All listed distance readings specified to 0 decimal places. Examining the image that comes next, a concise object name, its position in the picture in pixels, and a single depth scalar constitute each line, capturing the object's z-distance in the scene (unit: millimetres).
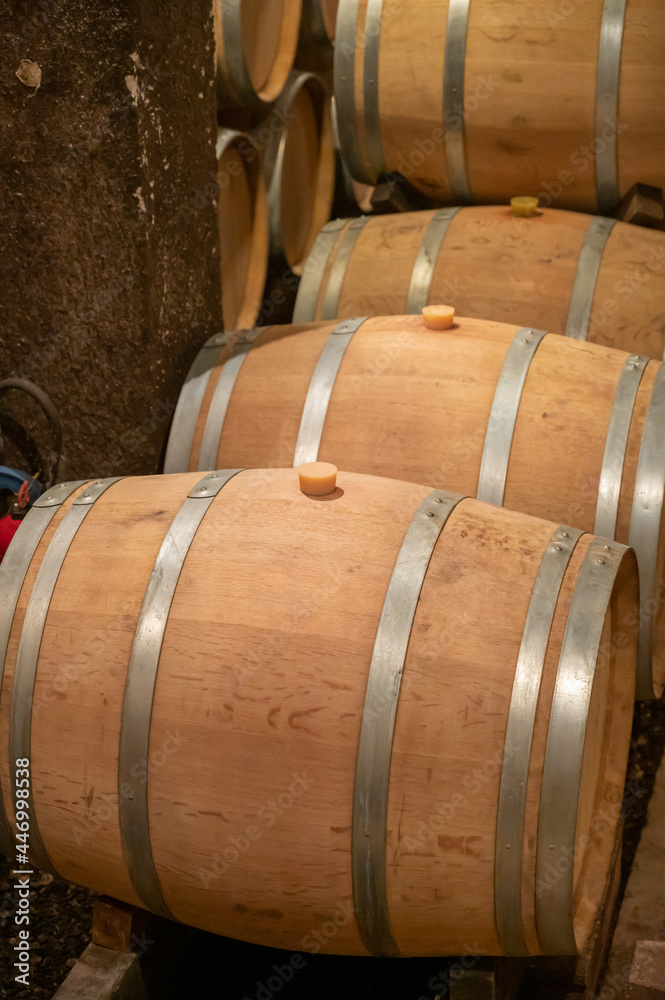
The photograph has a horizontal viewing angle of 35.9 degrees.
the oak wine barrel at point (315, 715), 1760
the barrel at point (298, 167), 4477
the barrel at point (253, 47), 3693
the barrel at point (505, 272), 3314
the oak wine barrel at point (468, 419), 2459
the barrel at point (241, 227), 4000
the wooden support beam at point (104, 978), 2025
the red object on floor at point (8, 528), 2480
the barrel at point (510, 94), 3498
